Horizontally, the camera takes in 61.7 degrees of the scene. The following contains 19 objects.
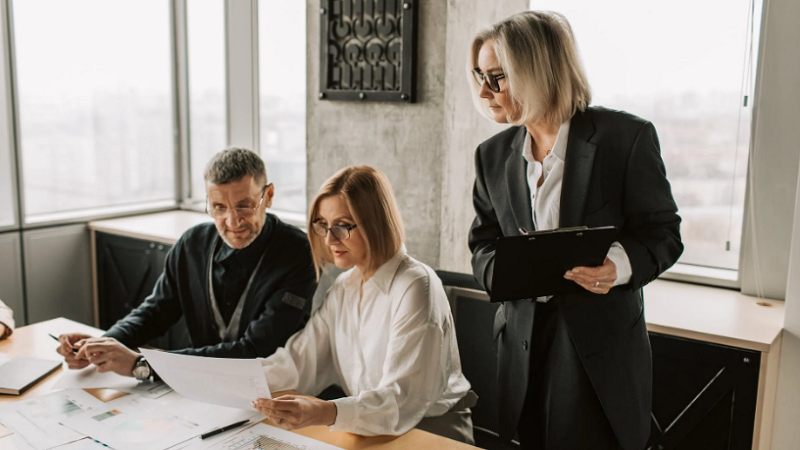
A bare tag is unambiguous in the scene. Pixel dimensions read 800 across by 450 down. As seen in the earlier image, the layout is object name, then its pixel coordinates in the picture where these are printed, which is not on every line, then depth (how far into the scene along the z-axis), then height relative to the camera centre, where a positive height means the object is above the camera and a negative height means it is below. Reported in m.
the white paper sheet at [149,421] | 1.48 -0.73
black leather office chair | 2.57 -0.93
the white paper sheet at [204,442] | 1.44 -0.72
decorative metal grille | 2.99 +0.27
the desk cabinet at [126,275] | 3.70 -0.98
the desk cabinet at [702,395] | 2.08 -0.89
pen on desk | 1.49 -0.72
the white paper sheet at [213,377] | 1.51 -0.63
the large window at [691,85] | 2.54 +0.11
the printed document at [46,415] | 1.48 -0.74
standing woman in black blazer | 1.57 -0.25
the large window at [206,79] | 4.16 +0.17
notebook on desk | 1.74 -0.73
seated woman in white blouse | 1.72 -0.57
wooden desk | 1.46 -0.74
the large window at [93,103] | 3.68 +0.00
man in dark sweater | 2.04 -0.56
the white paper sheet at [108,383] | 1.76 -0.74
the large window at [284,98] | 3.81 +0.05
